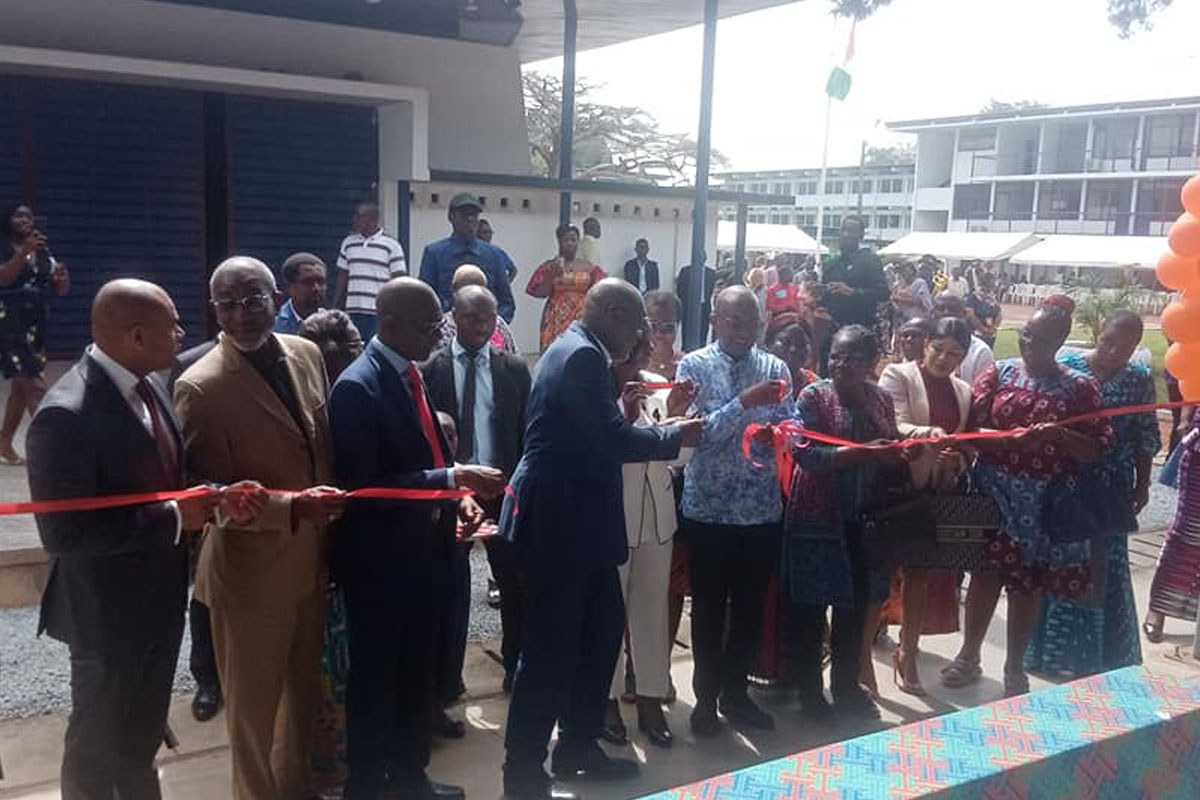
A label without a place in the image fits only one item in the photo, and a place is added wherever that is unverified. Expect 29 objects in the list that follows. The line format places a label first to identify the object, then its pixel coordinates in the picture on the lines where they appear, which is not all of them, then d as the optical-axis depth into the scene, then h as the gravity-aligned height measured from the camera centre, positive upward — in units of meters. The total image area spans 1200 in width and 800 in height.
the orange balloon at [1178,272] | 4.82 -0.10
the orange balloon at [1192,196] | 4.79 +0.24
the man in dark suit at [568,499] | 3.77 -0.95
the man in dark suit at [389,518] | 3.48 -0.97
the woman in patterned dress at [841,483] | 4.52 -1.05
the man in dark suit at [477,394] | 4.70 -0.74
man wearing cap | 7.68 -0.24
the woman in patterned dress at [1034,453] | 4.76 -0.91
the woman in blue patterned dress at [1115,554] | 5.25 -1.47
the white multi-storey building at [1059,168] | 50.38 +3.89
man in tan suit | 3.30 -0.84
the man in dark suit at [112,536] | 2.92 -0.87
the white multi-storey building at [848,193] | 71.62 +3.05
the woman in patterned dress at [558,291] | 9.78 -0.58
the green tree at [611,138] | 37.25 +3.30
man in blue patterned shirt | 4.50 -1.14
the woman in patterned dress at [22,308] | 6.91 -0.64
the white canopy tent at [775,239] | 35.06 -0.13
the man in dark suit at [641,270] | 12.52 -0.46
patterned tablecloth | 2.07 -1.04
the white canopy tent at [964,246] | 47.62 -0.18
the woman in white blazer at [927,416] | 4.84 -0.79
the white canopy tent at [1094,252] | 44.00 -0.23
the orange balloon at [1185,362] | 4.92 -0.51
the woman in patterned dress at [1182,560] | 5.88 -1.71
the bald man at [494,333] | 5.26 -0.49
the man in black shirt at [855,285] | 8.96 -0.39
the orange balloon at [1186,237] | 4.78 +0.06
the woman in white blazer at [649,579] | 4.47 -1.46
